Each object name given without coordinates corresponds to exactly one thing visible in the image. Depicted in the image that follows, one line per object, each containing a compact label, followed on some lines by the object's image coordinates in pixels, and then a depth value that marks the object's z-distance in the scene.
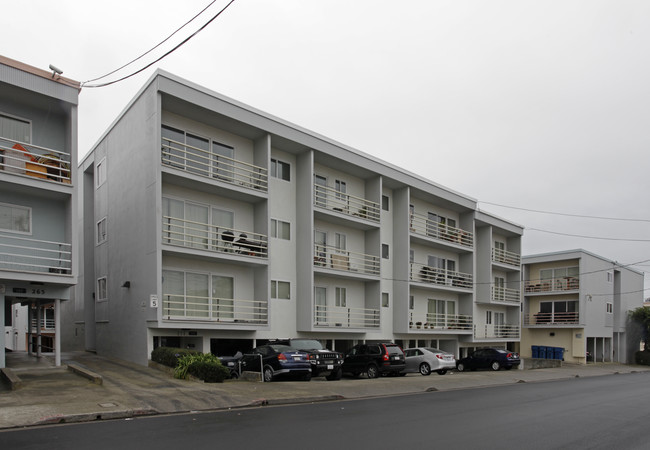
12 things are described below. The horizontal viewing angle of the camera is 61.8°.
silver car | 26.59
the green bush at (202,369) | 17.41
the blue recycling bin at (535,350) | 46.44
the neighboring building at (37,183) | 17.45
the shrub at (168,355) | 18.59
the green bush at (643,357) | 48.88
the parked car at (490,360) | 31.70
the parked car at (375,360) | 23.30
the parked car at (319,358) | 20.69
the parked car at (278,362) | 19.31
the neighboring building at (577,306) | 45.91
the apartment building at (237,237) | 21.19
